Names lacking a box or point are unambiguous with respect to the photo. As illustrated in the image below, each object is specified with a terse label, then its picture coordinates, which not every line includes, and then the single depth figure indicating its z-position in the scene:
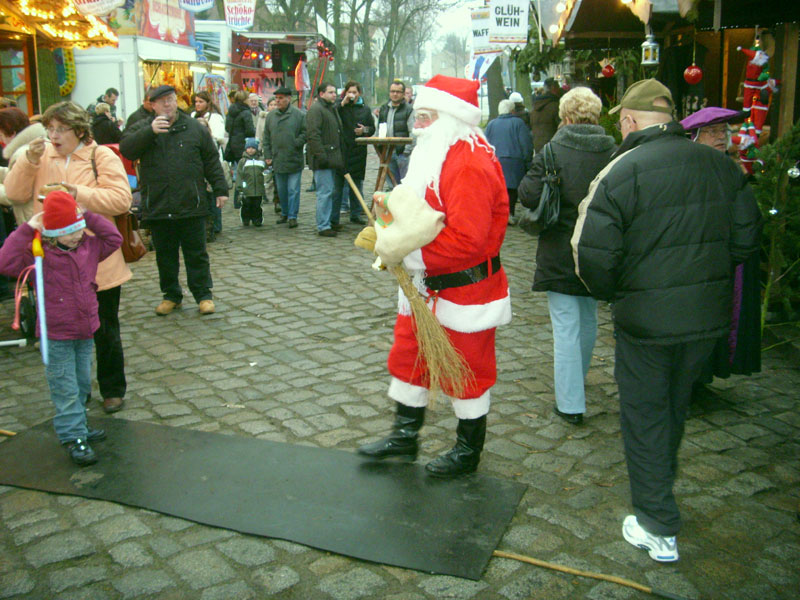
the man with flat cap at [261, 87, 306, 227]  10.62
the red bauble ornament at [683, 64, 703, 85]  7.42
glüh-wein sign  11.65
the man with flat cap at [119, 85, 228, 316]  6.42
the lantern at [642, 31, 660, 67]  6.51
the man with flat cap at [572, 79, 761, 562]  2.94
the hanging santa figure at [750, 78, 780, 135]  6.74
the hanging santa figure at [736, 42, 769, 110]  6.66
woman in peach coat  4.57
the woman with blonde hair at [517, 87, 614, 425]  4.20
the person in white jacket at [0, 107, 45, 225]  5.94
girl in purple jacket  3.89
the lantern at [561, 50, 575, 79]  11.17
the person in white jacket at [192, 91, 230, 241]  10.39
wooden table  9.85
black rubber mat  3.27
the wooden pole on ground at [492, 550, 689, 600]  2.90
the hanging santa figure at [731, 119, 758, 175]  6.26
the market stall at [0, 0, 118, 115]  9.82
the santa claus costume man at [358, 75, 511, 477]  3.35
